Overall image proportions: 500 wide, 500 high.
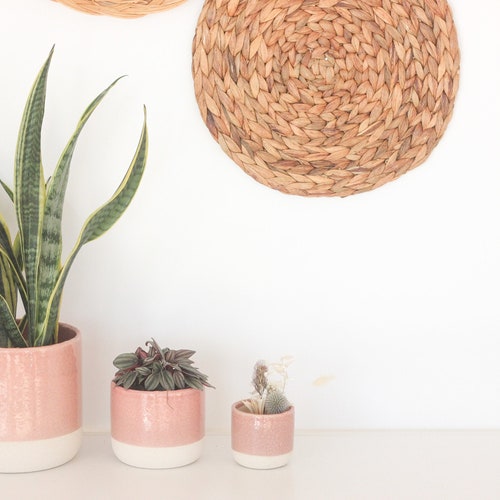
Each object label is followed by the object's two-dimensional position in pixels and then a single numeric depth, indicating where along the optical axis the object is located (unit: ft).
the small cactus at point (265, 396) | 5.36
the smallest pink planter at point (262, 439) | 5.29
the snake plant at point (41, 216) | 5.23
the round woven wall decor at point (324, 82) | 5.60
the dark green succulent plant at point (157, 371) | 5.27
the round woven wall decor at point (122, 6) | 5.52
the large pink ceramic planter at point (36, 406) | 5.13
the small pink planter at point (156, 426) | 5.24
